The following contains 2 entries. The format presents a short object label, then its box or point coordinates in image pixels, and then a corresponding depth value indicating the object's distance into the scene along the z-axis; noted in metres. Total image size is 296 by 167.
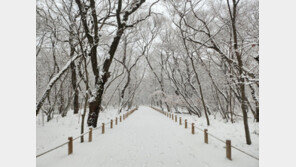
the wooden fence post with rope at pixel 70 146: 5.74
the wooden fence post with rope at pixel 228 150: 5.24
